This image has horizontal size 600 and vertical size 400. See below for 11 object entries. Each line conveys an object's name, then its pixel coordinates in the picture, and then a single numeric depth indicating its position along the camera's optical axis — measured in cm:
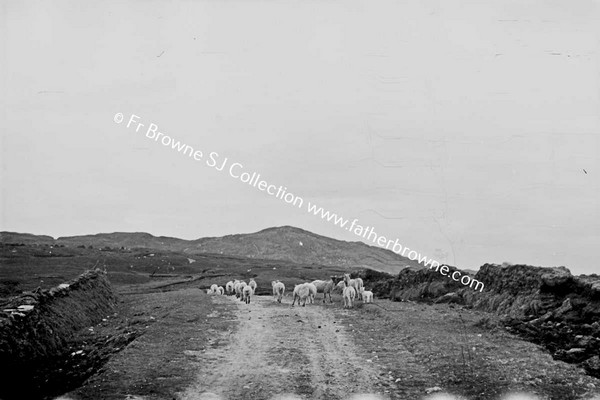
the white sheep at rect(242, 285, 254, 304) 3008
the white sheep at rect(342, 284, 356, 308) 2712
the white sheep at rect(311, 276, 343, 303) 3554
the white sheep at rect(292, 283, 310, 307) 2825
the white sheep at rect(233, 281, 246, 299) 3459
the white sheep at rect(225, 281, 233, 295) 4077
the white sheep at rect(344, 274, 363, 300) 3178
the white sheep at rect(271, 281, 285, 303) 3117
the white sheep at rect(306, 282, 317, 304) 2919
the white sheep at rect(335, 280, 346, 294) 3513
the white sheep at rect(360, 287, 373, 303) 2908
